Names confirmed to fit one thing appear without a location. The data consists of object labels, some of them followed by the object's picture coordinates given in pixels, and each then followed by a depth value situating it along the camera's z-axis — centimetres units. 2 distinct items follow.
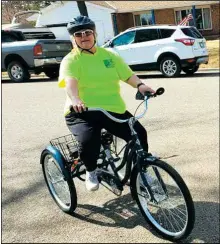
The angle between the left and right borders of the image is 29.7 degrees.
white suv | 1209
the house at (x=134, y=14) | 3147
